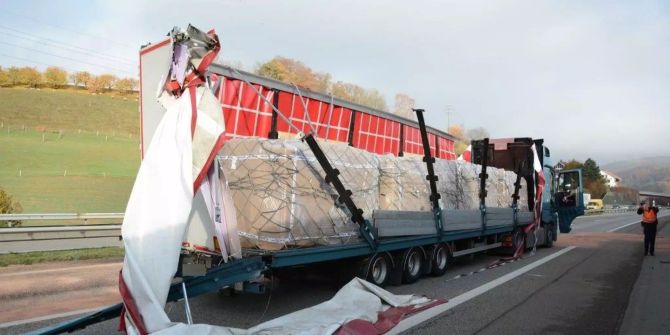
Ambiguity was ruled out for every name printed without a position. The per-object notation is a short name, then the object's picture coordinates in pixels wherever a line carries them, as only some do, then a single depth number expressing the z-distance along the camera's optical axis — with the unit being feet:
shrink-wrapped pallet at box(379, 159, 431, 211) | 28.66
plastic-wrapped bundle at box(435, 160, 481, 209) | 34.14
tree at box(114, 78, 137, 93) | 264.31
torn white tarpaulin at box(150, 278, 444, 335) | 17.43
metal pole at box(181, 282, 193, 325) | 16.42
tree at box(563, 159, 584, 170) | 355.52
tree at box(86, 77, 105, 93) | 260.21
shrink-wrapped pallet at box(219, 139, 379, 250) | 21.12
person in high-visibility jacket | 47.60
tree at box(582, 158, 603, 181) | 396.78
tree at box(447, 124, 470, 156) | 241.10
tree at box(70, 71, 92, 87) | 261.24
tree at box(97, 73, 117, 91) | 266.36
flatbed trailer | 19.12
